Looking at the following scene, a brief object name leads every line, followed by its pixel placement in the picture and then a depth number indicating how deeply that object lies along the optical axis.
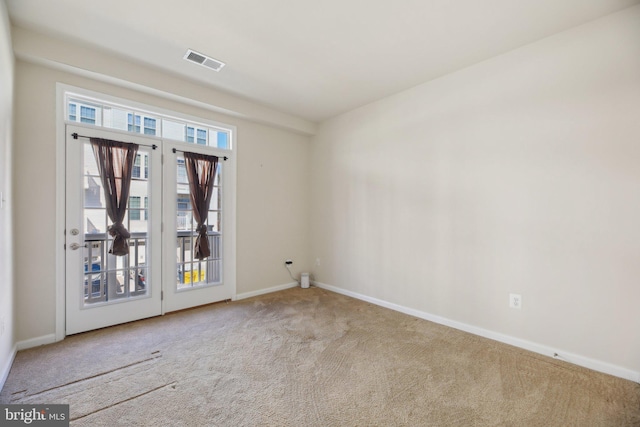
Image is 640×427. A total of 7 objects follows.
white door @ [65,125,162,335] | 2.79
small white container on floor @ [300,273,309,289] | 4.65
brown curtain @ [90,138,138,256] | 2.91
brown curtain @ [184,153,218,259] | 3.55
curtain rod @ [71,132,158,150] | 2.77
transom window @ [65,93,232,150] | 2.88
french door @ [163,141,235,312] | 3.40
